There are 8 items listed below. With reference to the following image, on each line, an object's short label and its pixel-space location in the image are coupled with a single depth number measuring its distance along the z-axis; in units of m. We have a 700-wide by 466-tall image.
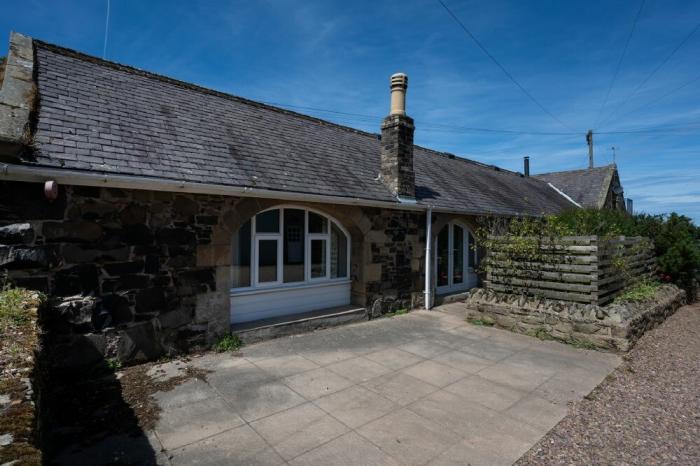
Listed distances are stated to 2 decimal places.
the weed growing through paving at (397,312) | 9.11
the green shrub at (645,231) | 8.46
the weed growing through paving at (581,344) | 6.76
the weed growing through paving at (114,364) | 5.17
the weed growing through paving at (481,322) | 8.27
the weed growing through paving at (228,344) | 6.20
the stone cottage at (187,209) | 4.91
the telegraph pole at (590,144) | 30.06
